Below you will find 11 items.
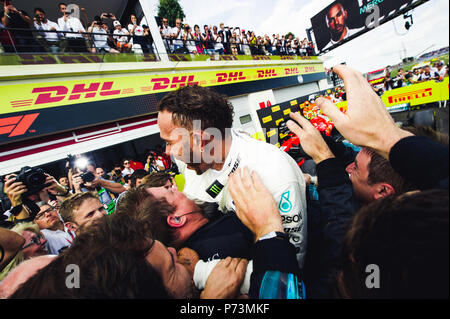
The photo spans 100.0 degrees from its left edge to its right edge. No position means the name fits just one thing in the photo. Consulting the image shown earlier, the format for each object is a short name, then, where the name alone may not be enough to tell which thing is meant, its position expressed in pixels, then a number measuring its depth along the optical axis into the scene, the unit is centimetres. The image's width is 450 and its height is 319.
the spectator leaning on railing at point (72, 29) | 615
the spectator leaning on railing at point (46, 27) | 568
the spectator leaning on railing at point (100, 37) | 645
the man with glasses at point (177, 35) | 899
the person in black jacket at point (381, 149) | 57
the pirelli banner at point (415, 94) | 387
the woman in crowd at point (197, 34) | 1041
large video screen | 1259
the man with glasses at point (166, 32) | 873
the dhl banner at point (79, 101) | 484
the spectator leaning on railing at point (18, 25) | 497
